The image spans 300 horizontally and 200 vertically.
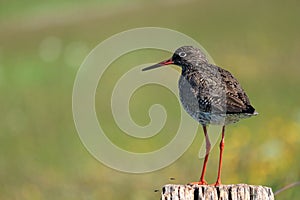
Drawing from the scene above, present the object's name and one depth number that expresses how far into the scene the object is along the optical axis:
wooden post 9.45
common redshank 10.71
